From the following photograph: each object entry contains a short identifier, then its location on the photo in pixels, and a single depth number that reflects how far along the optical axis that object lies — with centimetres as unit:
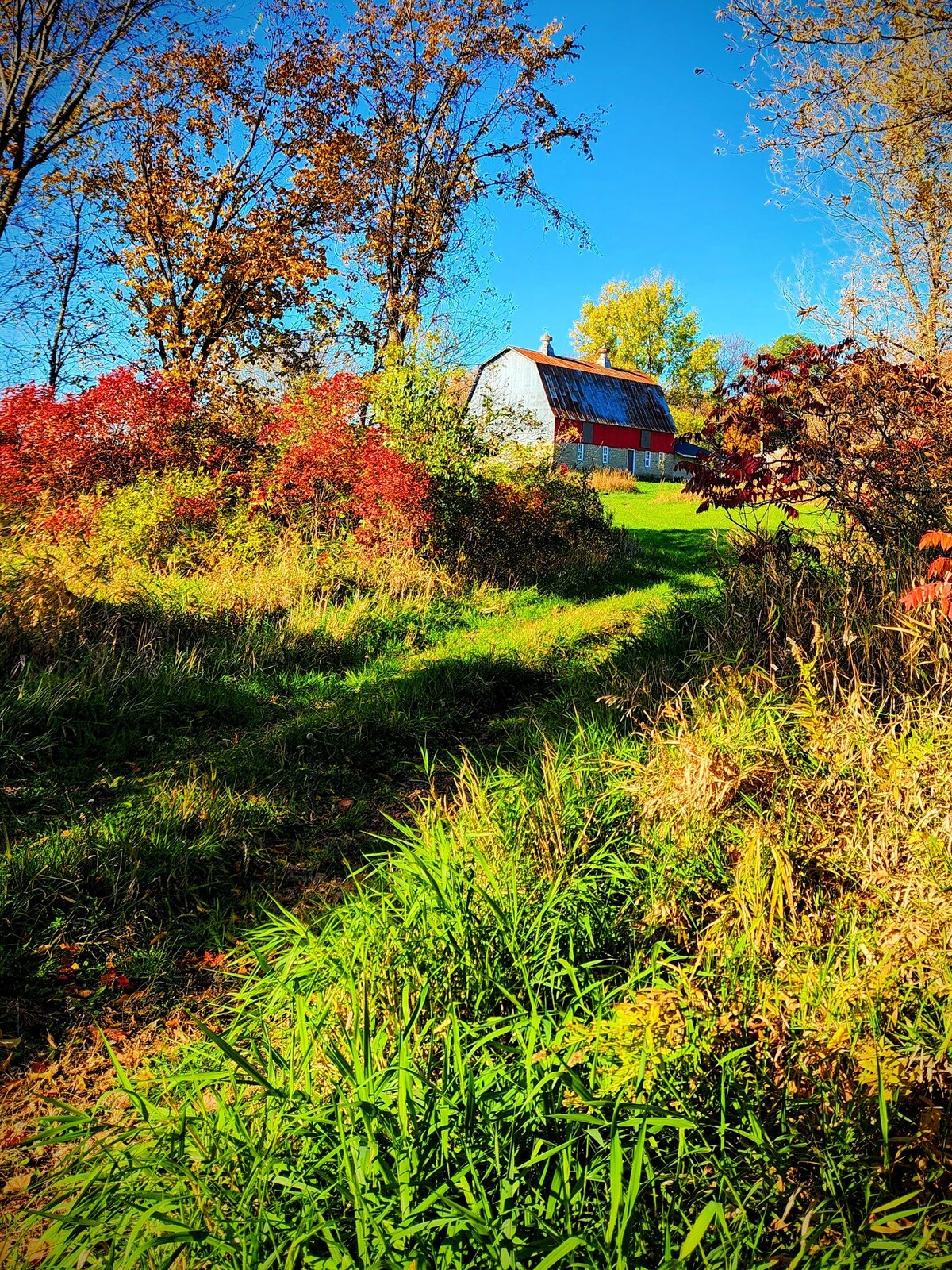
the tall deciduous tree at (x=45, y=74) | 1193
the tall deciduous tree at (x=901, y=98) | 812
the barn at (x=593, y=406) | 3888
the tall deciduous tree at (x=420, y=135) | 1638
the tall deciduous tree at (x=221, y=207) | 1463
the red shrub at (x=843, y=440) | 589
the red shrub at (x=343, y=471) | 1041
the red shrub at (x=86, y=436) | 941
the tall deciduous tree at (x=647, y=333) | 5331
